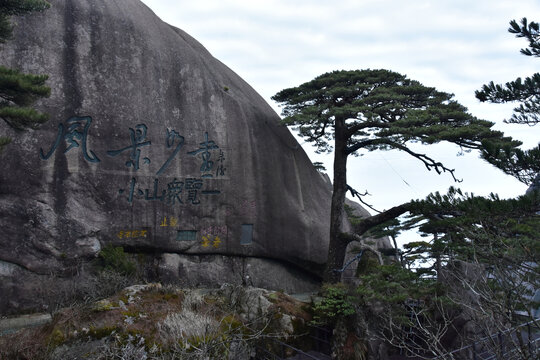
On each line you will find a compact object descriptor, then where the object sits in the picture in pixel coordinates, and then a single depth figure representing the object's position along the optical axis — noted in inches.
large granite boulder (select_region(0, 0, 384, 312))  379.9
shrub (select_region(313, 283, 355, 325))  360.2
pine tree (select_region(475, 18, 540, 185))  278.5
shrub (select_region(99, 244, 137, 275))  392.2
